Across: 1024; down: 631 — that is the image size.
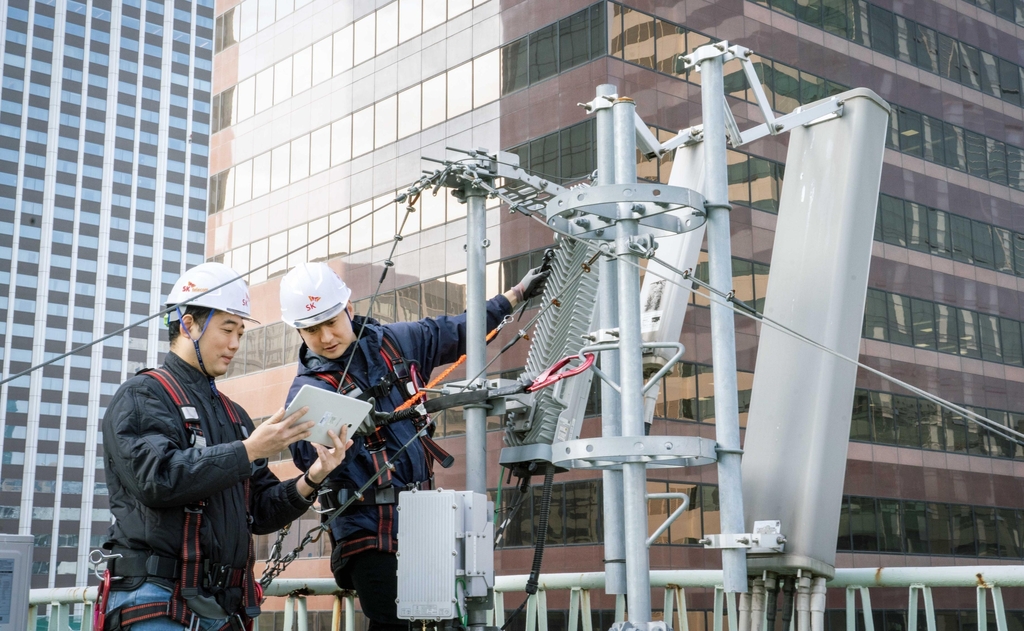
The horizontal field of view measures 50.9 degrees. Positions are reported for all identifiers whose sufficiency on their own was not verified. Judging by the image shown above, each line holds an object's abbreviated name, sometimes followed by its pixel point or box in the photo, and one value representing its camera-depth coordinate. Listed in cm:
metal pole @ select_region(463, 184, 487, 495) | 541
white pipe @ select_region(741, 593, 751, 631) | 448
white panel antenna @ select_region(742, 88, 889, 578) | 441
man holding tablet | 389
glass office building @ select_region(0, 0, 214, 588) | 10388
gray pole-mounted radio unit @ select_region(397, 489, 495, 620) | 478
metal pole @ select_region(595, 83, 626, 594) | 479
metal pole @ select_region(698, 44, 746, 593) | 431
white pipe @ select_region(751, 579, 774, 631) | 447
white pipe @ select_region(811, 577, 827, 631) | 434
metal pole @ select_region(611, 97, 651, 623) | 425
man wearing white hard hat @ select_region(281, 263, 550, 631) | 514
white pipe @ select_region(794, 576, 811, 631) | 438
